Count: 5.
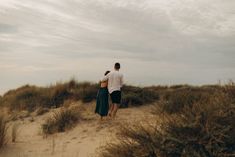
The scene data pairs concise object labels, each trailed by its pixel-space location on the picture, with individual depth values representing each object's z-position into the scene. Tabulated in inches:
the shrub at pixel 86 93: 400.6
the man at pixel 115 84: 310.3
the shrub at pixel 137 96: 373.4
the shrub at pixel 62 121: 304.9
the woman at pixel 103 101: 316.1
